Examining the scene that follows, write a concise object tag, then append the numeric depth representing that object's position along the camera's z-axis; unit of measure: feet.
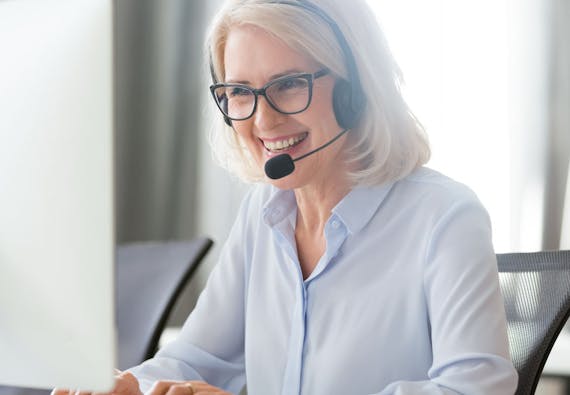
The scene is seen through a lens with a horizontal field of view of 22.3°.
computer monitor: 3.81
